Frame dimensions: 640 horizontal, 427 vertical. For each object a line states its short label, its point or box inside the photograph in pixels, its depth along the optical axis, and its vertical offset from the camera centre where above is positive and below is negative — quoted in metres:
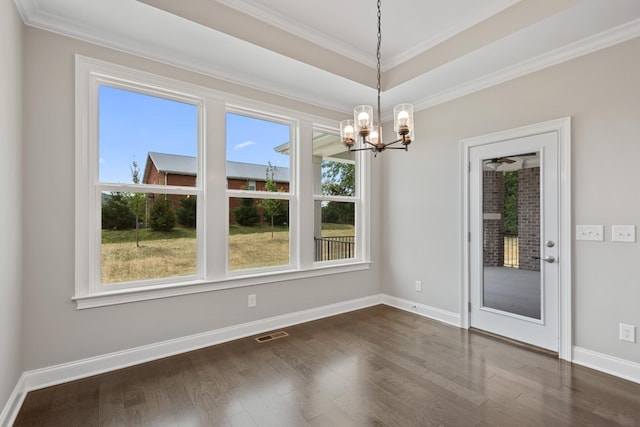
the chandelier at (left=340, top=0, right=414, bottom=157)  2.15 +0.65
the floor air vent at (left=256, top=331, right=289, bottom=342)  3.19 -1.33
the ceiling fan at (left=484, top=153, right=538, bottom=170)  3.14 +0.56
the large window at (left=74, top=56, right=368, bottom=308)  2.56 +0.24
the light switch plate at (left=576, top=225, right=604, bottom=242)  2.57 -0.17
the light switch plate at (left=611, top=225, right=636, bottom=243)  2.41 -0.17
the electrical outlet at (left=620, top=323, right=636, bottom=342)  2.40 -0.97
